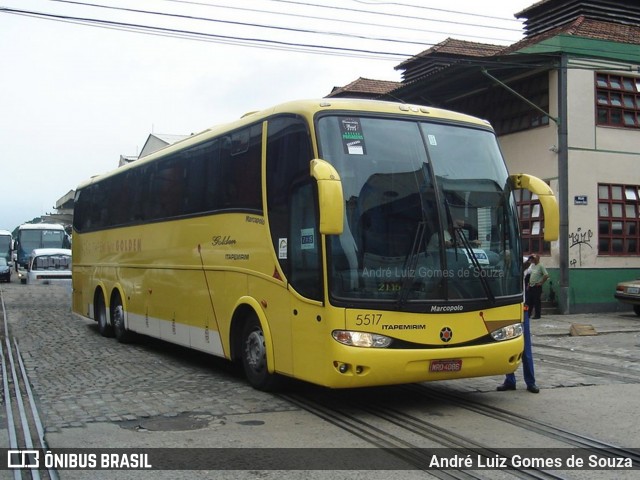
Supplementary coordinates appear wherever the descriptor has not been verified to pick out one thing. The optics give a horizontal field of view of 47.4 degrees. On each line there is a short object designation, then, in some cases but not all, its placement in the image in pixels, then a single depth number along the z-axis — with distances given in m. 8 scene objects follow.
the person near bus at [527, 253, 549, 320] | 18.67
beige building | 20.12
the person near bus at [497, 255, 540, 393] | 8.83
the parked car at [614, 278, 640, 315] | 19.39
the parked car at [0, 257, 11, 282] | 38.41
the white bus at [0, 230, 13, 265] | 46.83
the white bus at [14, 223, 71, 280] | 42.29
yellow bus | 7.18
